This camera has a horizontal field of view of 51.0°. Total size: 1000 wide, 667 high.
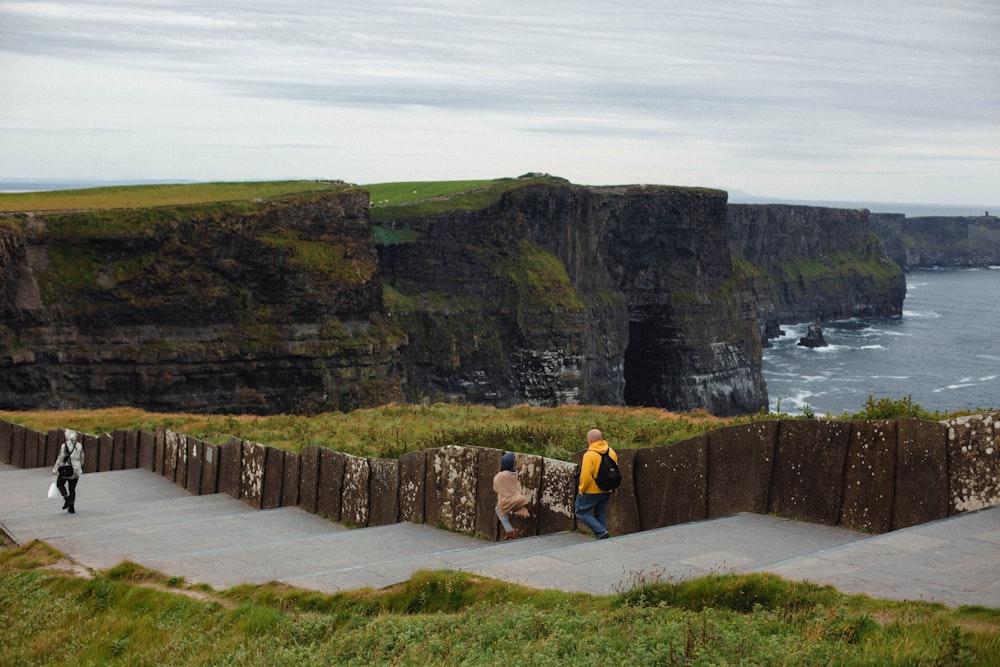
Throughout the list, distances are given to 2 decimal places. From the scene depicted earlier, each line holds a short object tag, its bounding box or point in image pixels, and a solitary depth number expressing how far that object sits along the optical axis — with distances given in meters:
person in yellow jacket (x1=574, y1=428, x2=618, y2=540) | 14.15
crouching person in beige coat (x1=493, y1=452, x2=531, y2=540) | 15.38
